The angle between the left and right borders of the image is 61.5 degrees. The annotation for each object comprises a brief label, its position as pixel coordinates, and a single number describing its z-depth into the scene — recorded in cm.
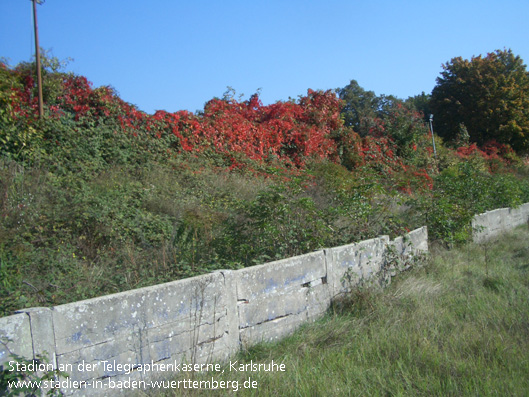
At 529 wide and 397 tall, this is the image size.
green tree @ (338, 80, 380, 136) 3866
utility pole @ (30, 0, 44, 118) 963
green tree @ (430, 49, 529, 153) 2894
